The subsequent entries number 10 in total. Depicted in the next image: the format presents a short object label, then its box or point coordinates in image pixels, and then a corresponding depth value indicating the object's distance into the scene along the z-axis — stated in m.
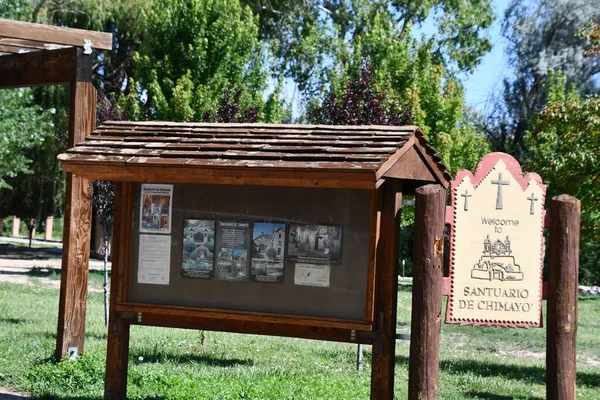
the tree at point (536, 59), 34.19
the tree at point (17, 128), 23.73
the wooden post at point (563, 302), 6.32
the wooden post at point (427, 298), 6.27
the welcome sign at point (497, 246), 6.47
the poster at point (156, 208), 7.25
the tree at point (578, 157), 11.44
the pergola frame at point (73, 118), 9.12
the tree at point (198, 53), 21.44
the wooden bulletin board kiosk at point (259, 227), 6.63
